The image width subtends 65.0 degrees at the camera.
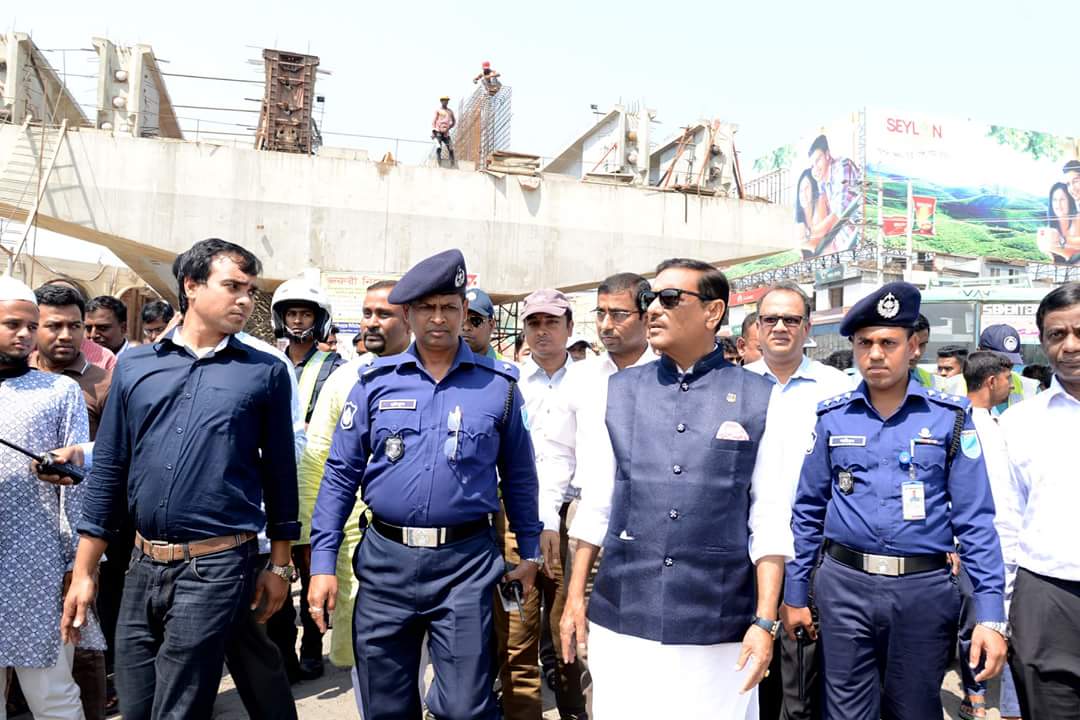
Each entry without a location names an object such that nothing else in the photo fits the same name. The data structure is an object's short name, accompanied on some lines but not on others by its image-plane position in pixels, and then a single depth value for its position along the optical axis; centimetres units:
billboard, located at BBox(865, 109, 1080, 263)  5584
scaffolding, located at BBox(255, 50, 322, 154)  1622
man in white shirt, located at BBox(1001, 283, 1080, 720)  307
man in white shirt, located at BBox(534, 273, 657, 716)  397
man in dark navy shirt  302
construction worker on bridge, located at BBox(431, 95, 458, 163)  1734
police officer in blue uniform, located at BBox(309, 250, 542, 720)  306
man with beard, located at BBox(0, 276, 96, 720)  350
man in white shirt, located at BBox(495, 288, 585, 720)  412
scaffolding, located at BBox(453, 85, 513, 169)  1934
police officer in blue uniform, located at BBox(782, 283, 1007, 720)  314
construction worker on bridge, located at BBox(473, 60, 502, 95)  1912
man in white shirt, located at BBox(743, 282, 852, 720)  380
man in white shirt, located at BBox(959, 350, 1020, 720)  333
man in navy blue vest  271
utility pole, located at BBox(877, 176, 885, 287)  4319
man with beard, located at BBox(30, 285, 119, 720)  455
